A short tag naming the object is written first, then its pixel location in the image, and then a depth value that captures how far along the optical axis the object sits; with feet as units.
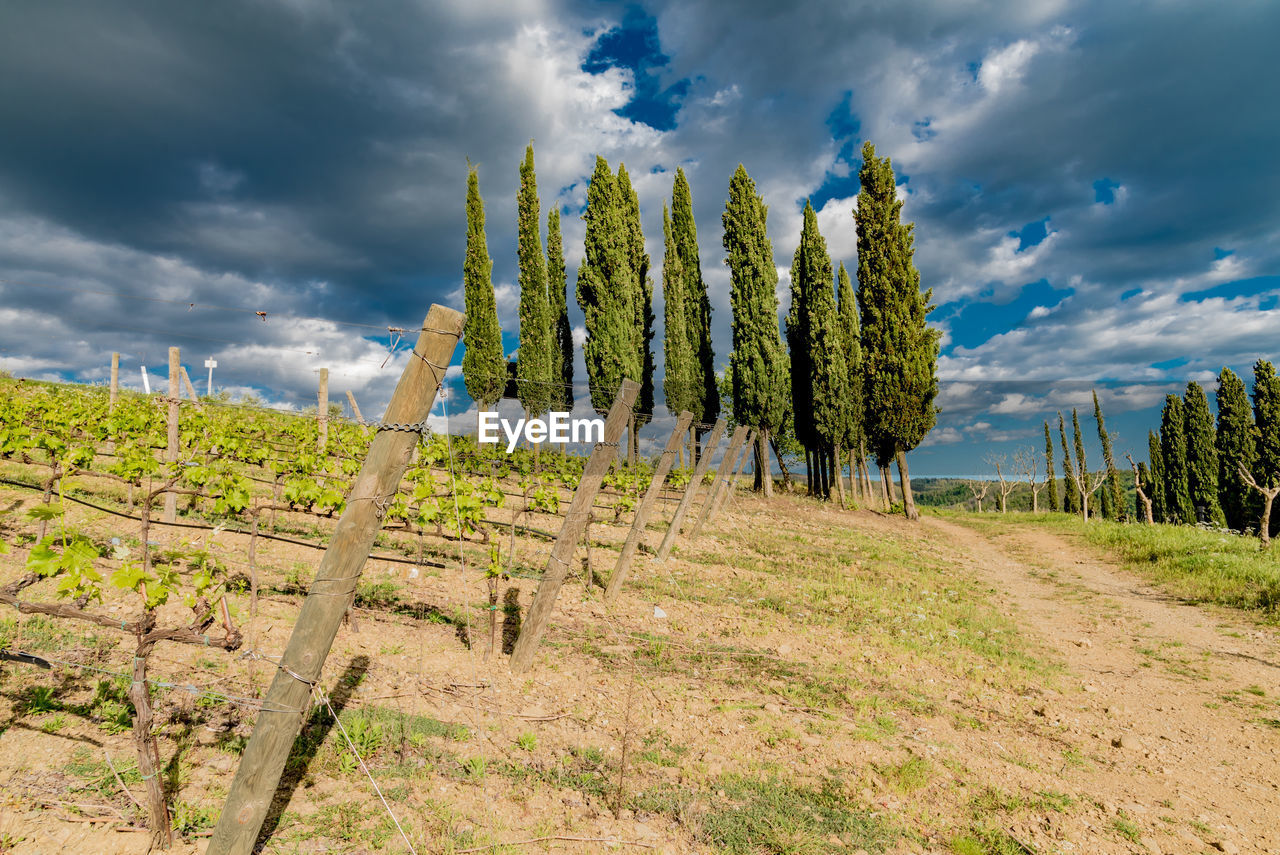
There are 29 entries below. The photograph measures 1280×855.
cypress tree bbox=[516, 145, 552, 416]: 85.15
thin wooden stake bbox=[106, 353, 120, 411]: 41.15
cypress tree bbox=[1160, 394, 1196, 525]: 111.75
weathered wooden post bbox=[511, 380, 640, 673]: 18.78
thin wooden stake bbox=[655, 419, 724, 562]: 35.12
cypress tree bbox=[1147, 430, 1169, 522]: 122.72
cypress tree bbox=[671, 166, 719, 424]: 90.25
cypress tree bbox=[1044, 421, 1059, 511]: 140.30
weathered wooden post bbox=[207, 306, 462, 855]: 8.92
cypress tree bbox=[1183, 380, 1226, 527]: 107.86
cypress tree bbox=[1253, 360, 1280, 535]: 87.66
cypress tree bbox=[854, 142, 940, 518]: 77.25
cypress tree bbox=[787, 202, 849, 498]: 82.89
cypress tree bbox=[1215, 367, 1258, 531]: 95.14
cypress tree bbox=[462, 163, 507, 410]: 80.18
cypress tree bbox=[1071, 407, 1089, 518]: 100.53
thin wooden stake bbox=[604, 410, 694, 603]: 27.25
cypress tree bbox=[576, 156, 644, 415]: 82.89
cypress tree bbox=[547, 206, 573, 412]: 94.84
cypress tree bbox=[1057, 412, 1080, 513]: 150.46
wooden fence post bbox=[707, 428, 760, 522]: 50.44
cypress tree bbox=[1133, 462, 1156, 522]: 136.40
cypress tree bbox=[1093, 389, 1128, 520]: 139.85
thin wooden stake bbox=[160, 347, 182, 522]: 29.99
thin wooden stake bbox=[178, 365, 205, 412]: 34.71
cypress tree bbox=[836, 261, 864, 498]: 85.47
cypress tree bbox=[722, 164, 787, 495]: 80.53
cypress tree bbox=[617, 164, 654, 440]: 87.86
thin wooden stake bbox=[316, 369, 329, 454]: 40.05
